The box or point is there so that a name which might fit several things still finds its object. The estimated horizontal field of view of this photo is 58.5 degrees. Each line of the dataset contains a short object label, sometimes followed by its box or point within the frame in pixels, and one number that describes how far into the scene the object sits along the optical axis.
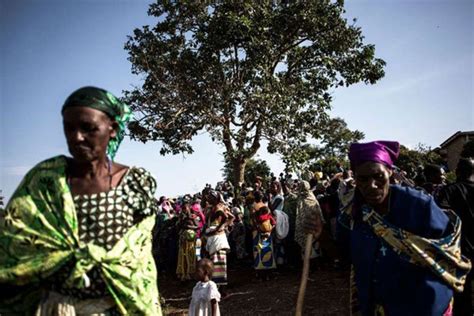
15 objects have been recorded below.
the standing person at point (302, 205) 7.83
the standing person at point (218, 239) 7.76
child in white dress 5.22
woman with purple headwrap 2.51
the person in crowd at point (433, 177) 5.66
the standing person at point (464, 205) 4.04
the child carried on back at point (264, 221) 8.30
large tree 13.34
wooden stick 2.70
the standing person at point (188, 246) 9.30
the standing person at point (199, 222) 9.33
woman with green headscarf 1.85
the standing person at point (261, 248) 8.44
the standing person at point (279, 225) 8.38
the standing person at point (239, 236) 9.56
